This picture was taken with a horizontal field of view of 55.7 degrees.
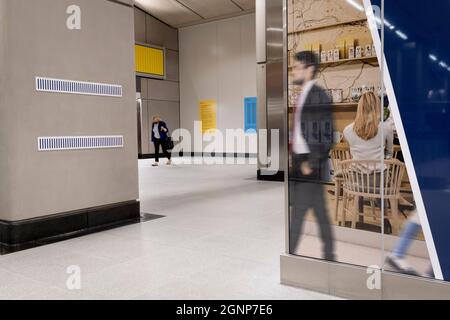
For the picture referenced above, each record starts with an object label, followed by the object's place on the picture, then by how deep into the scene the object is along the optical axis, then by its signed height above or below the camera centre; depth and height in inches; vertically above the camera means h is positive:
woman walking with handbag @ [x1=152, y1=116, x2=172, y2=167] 515.5 +7.1
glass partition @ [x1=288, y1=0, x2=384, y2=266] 102.0 +0.7
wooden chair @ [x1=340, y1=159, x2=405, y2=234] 99.3 -11.4
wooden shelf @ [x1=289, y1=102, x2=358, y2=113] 102.5 +8.0
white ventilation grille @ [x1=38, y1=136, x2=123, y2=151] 169.3 -0.3
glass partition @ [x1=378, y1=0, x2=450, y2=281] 90.4 +4.5
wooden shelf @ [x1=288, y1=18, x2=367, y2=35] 102.1 +27.9
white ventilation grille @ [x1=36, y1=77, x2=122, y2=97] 166.9 +23.1
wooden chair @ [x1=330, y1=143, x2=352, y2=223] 106.2 -6.2
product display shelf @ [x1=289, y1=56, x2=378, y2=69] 100.3 +18.5
